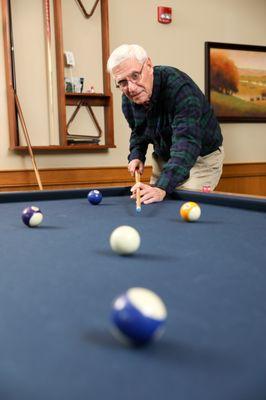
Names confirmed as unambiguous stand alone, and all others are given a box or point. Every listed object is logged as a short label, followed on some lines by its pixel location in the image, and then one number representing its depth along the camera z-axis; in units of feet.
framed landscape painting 14.57
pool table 1.64
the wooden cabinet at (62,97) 11.64
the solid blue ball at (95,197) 7.13
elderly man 7.47
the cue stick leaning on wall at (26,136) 11.65
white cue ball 3.69
